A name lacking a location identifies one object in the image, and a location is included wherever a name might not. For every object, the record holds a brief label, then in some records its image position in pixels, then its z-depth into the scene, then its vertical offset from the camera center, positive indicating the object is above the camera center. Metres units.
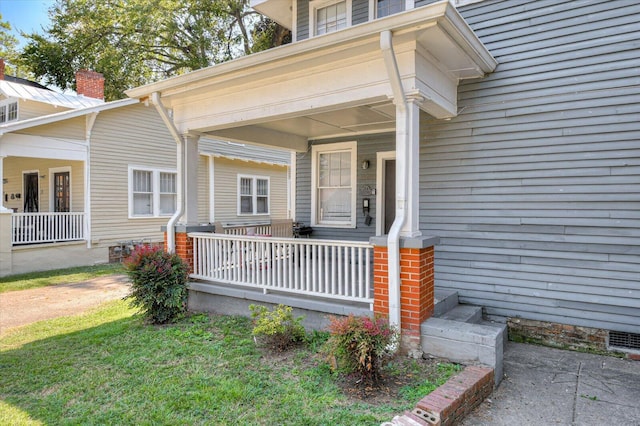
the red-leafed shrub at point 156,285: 5.34 -1.05
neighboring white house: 9.98 +1.03
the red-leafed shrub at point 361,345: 3.38 -1.21
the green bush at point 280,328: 4.32 -1.35
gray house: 4.12 +1.10
